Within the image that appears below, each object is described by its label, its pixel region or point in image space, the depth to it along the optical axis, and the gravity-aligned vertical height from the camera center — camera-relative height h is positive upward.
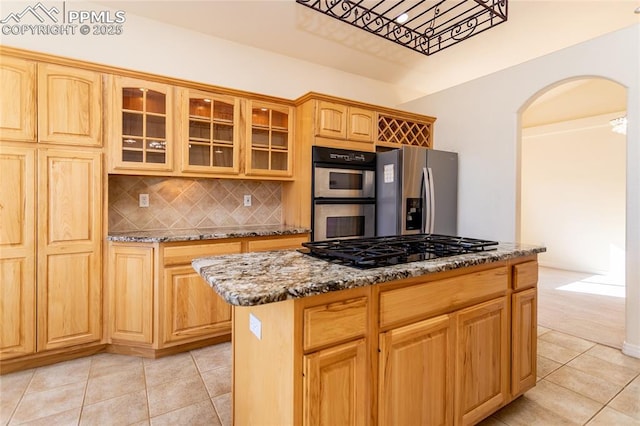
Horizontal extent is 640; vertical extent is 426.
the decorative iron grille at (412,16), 2.68 +1.90
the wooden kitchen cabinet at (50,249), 2.13 -0.28
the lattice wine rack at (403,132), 3.57 +0.97
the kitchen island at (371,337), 1.05 -0.51
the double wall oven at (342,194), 3.09 +0.19
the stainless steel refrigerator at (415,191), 3.27 +0.23
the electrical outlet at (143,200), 2.83 +0.10
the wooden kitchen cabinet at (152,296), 2.39 -0.66
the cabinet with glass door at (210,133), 2.71 +0.71
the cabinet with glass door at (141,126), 2.43 +0.69
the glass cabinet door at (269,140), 3.04 +0.73
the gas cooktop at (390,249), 1.33 -0.19
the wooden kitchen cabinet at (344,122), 3.08 +0.93
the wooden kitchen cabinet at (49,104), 2.10 +0.76
